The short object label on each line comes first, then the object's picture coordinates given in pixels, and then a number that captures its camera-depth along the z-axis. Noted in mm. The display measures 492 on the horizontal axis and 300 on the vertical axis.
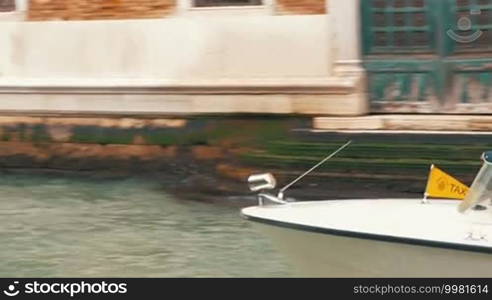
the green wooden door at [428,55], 18281
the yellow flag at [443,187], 10664
